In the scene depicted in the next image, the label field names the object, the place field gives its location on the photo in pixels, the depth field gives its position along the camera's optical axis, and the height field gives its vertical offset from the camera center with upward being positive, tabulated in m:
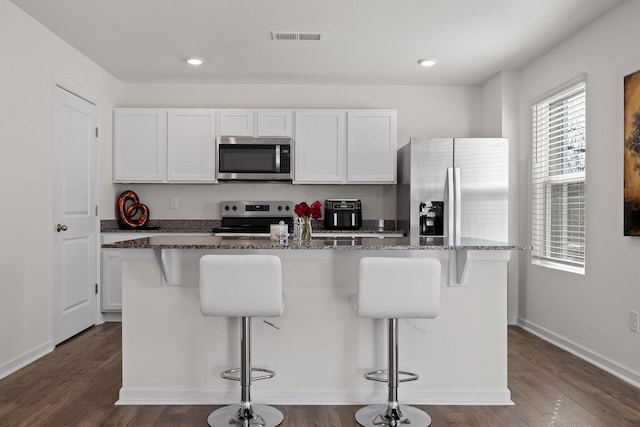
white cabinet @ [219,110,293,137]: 4.96 +0.90
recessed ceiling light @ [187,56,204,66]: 4.34 +1.37
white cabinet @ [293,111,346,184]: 4.97 +0.70
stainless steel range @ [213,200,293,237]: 5.20 -0.02
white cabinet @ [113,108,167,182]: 4.91 +0.67
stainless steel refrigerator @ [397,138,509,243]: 4.45 +0.27
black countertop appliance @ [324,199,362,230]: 4.96 -0.03
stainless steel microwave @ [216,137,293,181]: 4.95 +0.56
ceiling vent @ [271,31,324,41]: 3.74 +1.37
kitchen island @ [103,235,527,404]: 2.69 -0.71
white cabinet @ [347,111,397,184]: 4.97 +0.67
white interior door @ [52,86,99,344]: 3.82 -0.04
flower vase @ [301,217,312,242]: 2.82 -0.11
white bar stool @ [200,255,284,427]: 2.26 -0.35
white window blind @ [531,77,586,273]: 3.76 +0.29
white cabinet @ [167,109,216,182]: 4.95 +0.67
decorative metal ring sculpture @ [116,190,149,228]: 4.94 +0.01
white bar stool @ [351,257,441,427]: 2.26 -0.36
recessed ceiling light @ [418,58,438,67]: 4.39 +1.37
